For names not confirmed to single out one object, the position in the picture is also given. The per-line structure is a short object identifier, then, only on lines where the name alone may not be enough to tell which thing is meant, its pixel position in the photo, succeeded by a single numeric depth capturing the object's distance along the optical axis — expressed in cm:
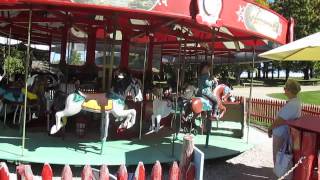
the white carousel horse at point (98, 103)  581
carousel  548
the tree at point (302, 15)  3659
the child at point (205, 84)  668
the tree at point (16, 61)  1915
